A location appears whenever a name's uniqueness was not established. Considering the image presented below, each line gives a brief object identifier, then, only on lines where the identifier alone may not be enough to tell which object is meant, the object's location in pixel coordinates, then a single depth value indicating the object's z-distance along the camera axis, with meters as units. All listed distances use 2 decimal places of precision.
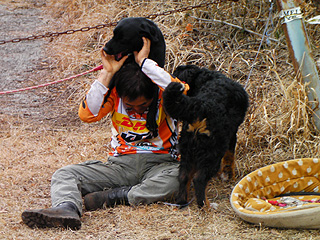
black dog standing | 4.94
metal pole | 6.50
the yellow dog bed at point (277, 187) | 5.20
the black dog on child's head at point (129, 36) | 5.45
